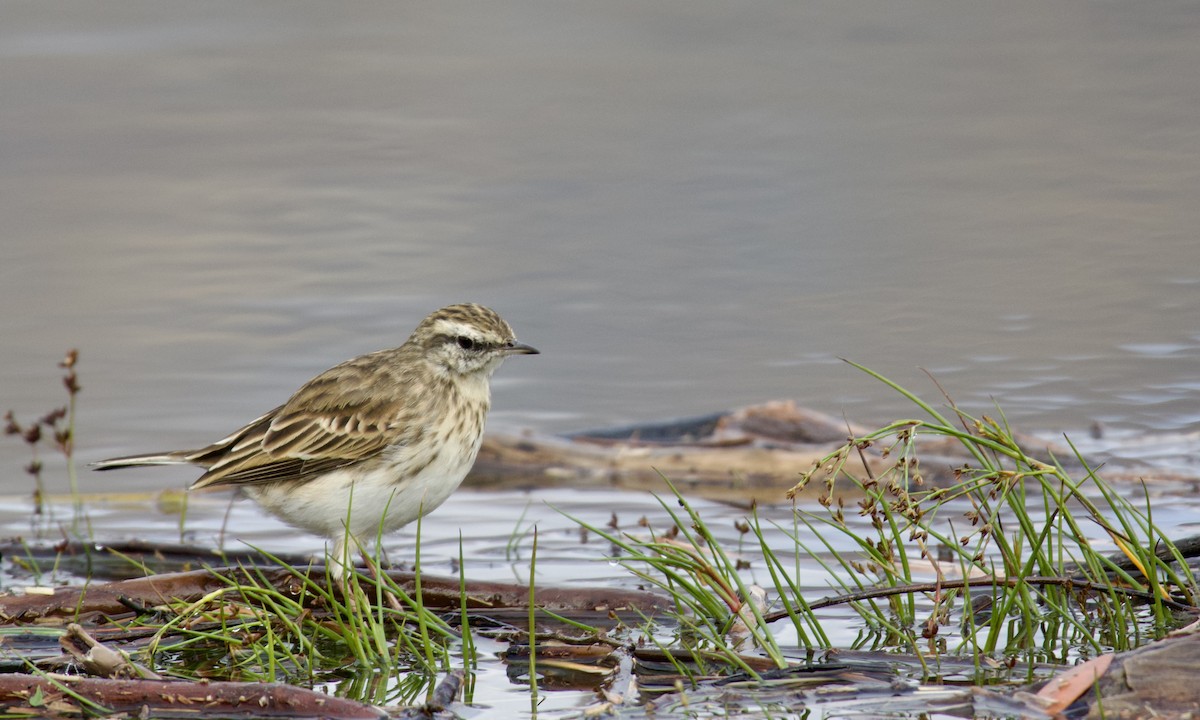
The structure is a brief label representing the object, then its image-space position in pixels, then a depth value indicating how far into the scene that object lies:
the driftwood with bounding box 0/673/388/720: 10.01
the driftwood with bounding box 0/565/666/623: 12.70
